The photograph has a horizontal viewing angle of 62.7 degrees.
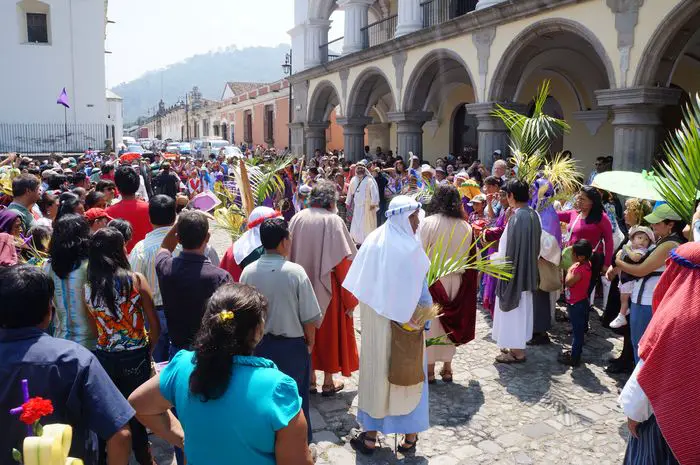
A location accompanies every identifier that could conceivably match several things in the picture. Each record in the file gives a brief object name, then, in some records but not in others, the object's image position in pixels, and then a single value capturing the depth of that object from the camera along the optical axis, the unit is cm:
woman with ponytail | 195
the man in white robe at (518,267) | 541
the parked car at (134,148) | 2507
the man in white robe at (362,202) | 1027
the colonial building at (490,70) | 923
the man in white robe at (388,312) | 371
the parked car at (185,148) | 3453
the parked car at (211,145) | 3086
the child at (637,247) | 441
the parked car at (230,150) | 2553
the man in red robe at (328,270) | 459
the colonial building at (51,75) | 2367
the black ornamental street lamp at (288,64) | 2383
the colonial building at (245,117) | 3195
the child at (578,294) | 537
